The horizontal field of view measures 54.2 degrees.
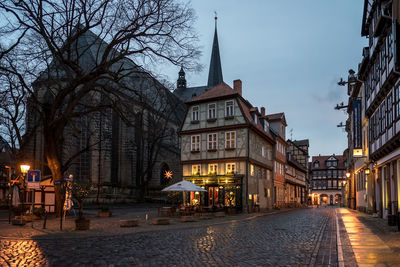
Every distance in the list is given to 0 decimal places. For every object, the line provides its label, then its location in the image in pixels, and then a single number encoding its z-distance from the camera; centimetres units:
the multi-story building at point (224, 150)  3294
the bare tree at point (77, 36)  1786
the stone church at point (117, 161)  4203
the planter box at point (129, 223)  1786
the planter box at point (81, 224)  1617
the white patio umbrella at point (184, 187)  2416
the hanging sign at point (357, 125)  2806
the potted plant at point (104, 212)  2561
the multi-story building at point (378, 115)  1844
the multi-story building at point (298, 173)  5400
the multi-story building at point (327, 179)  9312
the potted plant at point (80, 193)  1620
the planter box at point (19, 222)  1864
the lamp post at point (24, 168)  1991
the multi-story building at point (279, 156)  4419
